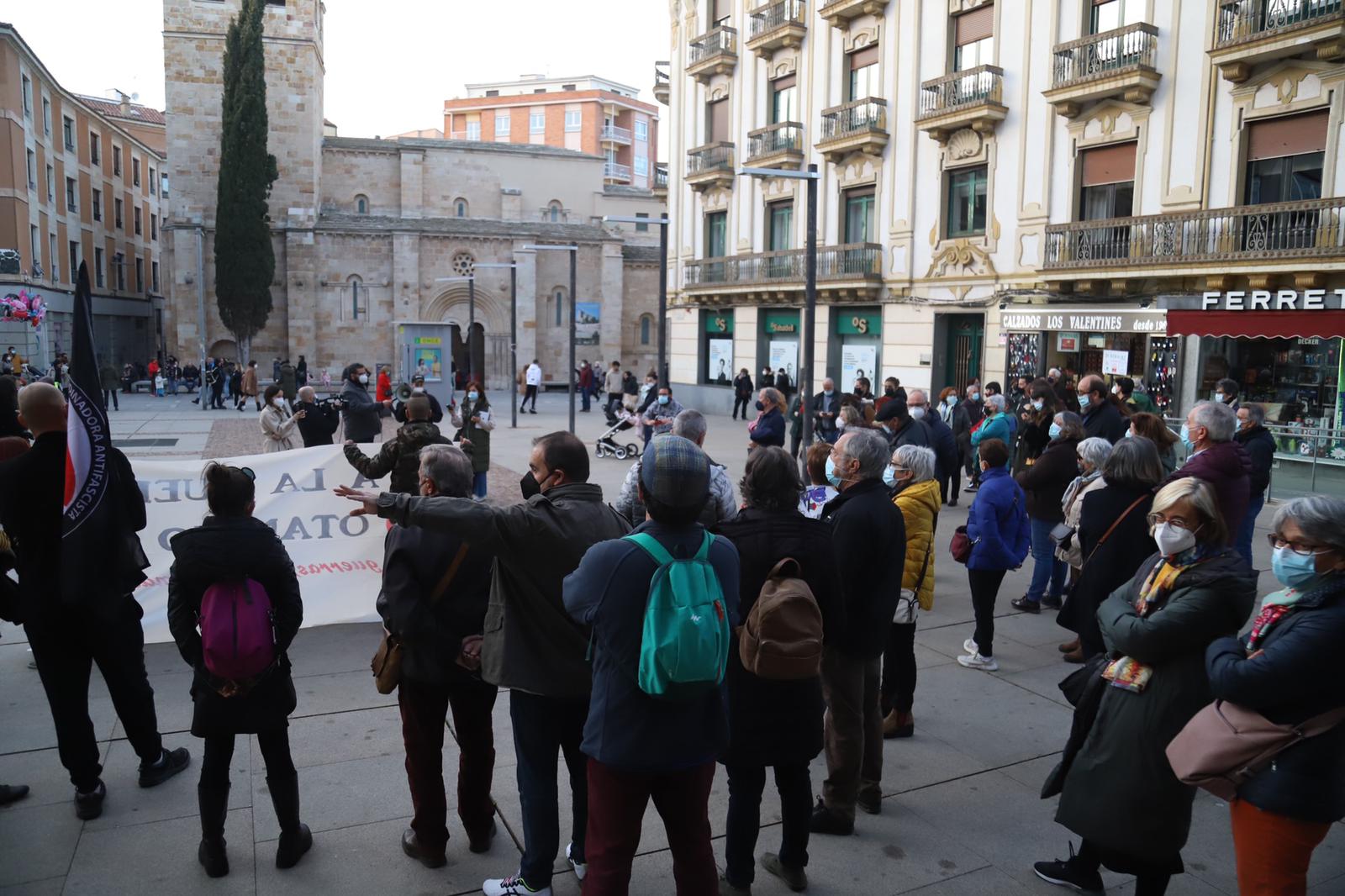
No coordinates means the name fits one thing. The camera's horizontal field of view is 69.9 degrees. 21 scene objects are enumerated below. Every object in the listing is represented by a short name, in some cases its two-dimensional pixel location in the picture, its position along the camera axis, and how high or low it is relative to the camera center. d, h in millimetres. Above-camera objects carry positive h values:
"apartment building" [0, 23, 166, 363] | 34875 +5772
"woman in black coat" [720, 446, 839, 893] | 3570 -1274
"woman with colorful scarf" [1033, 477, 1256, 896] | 3156 -1073
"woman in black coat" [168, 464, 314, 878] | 3746 -1204
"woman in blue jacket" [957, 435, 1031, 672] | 6254 -1150
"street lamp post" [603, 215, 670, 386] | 17406 +1326
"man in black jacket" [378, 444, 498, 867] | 3746 -1075
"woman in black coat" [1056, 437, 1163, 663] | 5391 -953
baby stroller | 18125 -1780
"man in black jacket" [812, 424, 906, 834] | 4230 -1090
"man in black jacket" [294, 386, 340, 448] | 10242 -788
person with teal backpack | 2820 -930
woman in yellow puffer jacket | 5195 -1169
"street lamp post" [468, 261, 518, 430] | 23266 +75
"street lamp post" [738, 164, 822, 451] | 13305 +1039
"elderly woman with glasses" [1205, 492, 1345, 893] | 2752 -924
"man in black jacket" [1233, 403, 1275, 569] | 8227 -669
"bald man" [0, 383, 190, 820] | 4387 -1172
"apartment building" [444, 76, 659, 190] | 84062 +20652
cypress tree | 38188 +6520
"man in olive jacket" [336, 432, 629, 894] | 3199 -897
